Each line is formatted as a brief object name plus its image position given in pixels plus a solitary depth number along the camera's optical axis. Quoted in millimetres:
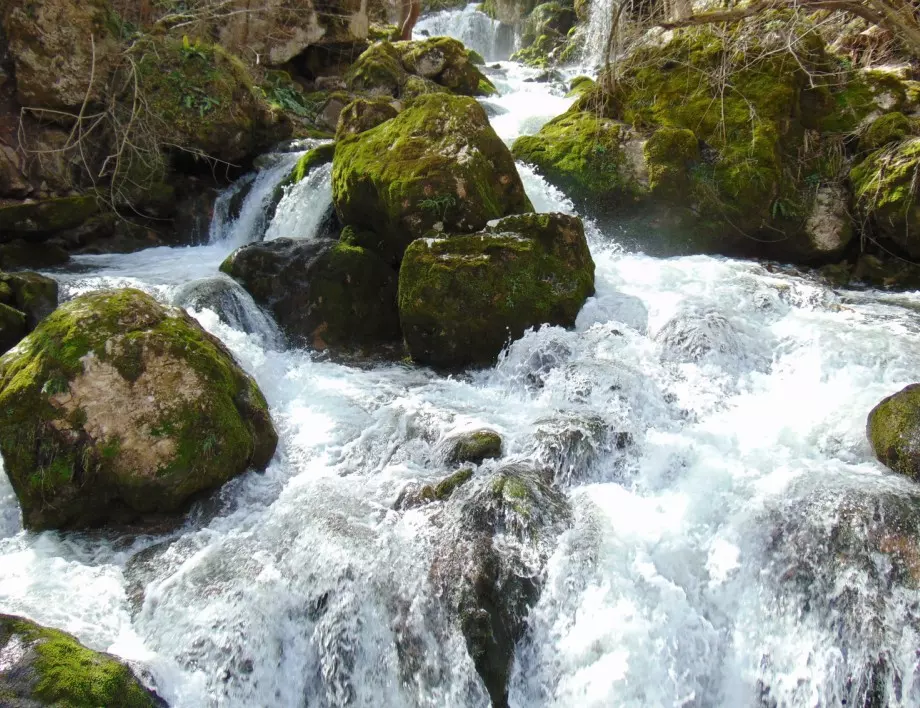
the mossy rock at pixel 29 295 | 6898
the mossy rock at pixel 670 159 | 8938
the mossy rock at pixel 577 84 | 15636
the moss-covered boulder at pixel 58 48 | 9461
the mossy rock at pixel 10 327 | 6406
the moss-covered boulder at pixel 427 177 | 7504
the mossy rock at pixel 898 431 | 4336
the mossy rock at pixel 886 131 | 8422
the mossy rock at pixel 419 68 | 15844
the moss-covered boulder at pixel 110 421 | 4660
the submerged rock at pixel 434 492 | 4688
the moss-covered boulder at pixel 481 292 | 6820
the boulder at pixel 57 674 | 2979
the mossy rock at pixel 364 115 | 9508
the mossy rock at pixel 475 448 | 5070
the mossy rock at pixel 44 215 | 9125
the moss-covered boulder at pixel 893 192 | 7738
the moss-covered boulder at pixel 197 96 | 10711
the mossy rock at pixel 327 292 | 7699
